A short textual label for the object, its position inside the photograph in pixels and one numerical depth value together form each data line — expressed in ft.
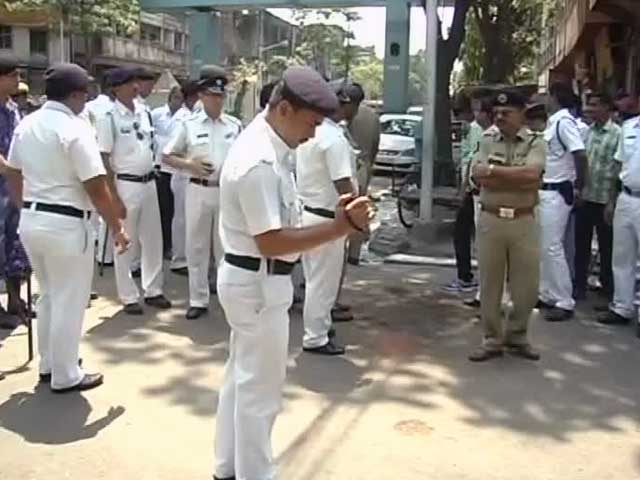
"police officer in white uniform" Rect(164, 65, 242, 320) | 21.47
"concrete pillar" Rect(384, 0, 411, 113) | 86.28
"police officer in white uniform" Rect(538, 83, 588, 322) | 21.62
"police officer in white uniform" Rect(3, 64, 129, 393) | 14.75
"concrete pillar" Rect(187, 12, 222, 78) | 97.45
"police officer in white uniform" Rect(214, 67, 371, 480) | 10.12
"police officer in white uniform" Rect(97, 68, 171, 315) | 21.22
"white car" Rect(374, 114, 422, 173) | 63.62
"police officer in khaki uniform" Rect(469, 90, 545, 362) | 17.80
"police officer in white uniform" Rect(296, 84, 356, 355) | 18.48
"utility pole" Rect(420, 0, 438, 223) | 32.27
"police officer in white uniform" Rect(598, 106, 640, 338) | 20.71
